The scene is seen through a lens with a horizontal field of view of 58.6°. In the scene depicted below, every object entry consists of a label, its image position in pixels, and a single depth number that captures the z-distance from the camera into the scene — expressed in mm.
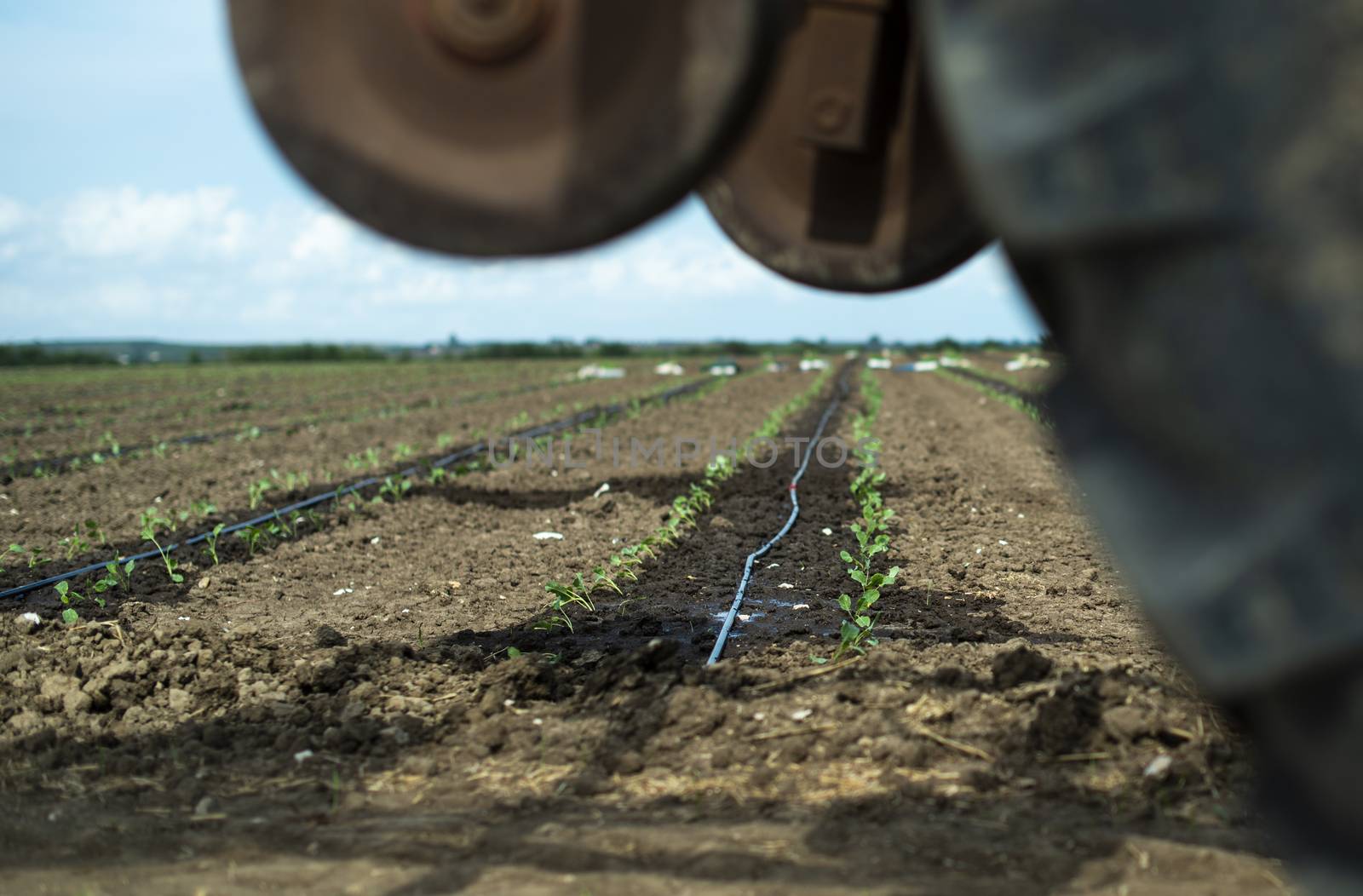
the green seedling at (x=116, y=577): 5723
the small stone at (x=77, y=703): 3982
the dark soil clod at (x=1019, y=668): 3621
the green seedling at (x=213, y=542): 6473
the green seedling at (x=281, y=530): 7293
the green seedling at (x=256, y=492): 8375
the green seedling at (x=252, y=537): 6785
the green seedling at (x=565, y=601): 4840
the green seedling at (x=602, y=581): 5329
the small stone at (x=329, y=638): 4676
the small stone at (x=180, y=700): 4004
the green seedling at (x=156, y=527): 6021
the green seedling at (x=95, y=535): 6969
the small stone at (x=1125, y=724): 3178
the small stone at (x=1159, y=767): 3003
